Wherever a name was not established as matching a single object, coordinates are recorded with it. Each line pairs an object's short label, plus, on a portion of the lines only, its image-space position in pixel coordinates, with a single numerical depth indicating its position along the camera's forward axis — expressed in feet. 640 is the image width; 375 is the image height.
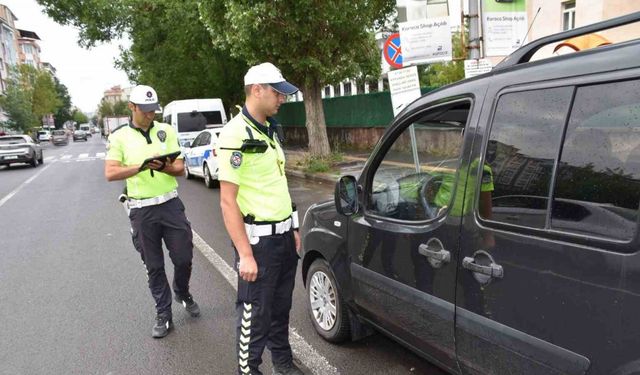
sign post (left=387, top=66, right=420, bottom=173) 23.58
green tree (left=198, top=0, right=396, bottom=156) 34.45
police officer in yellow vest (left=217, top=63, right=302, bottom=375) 7.72
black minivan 5.00
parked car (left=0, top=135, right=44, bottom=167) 63.10
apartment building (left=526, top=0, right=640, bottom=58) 40.81
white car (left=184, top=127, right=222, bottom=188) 36.60
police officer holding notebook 11.31
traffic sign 25.39
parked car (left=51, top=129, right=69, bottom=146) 157.79
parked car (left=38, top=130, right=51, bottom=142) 180.05
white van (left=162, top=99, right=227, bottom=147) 51.24
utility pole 20.70
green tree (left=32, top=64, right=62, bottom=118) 186.07
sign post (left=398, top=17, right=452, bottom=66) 20.75
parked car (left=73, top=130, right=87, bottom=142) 189.26
